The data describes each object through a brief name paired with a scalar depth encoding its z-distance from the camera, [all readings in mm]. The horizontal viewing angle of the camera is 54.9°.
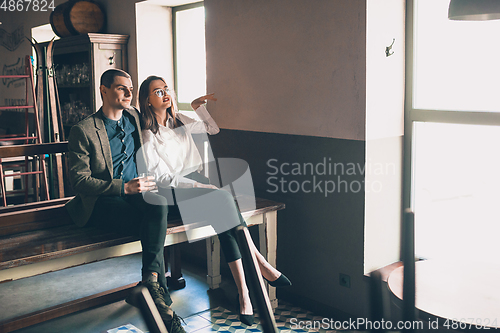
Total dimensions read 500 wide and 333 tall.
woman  2770
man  2543
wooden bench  2283
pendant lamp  1555
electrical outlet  2990
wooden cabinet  4508
